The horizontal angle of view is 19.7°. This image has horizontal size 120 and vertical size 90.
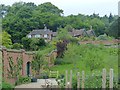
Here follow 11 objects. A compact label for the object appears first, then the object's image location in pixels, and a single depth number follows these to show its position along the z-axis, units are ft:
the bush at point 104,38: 159.25
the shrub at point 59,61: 117.64
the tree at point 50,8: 222.56
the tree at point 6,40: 133.66
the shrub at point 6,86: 49.81
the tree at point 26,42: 144.15
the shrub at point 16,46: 128.85
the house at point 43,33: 193.61
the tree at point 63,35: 146.14
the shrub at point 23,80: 73.85
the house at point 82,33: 192.81
